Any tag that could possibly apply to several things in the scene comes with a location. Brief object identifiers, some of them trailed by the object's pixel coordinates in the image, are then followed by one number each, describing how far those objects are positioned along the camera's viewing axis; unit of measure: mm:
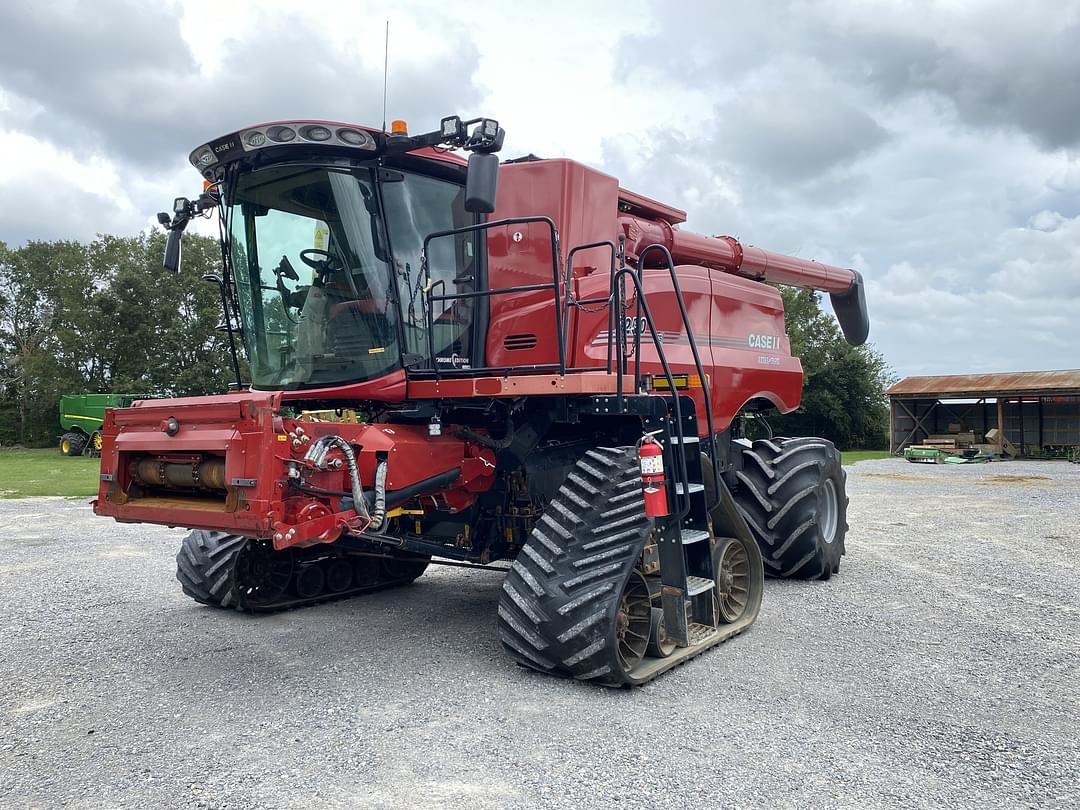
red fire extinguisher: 4398
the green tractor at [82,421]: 31409
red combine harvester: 4527
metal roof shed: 26703
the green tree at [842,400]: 41375
